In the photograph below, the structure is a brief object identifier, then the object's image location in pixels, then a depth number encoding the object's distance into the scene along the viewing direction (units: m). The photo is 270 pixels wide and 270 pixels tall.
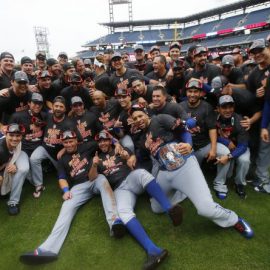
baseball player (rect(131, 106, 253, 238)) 3.37
